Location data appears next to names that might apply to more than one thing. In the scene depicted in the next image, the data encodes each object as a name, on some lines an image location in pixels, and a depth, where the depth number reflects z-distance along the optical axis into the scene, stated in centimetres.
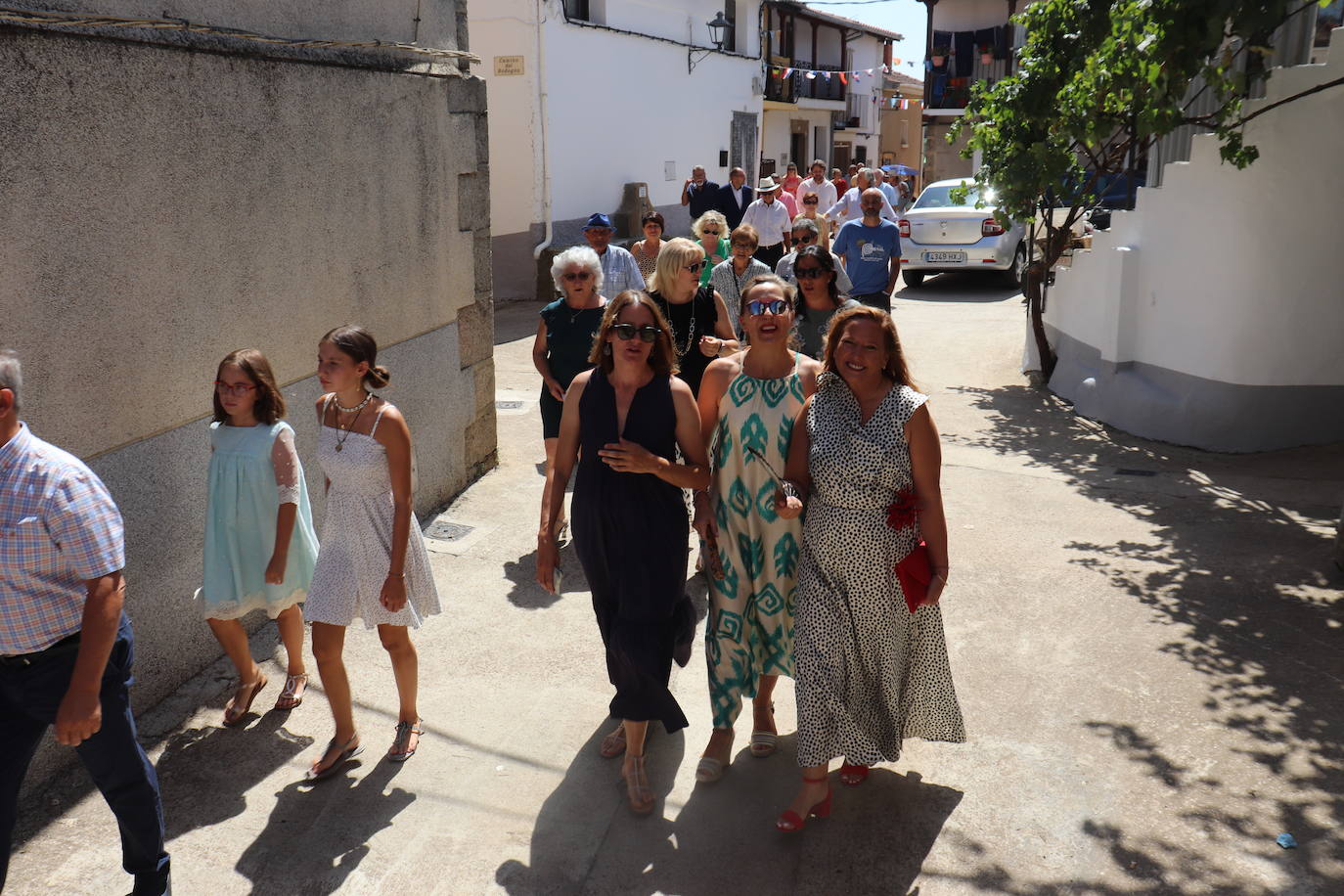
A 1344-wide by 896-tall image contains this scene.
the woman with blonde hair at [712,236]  771
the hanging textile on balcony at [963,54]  3416
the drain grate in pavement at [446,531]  618
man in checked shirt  262
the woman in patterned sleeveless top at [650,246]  797
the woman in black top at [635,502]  354
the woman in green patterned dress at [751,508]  365
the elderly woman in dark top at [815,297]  512
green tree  677
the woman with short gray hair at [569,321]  551
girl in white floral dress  369
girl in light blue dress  388
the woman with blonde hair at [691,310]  520
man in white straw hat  1180
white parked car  1523
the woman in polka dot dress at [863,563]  338
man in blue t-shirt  825
